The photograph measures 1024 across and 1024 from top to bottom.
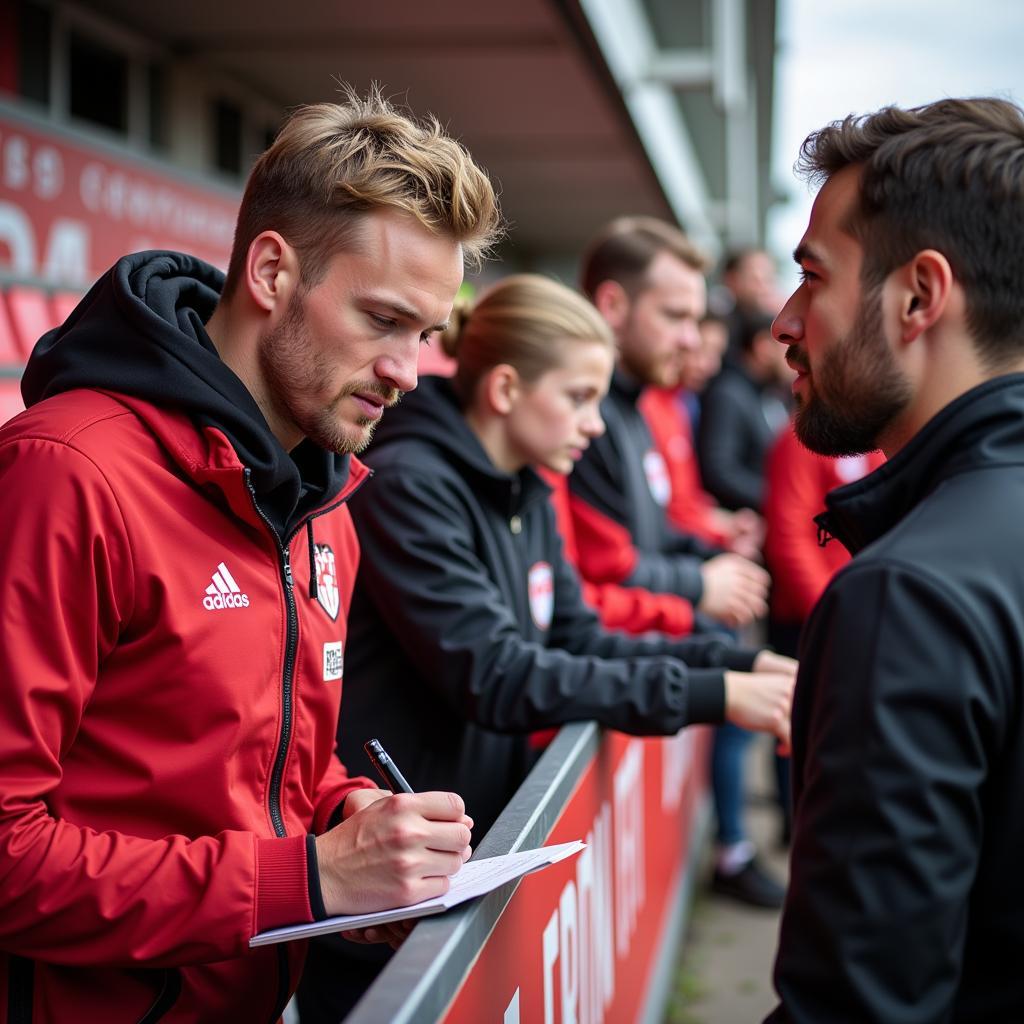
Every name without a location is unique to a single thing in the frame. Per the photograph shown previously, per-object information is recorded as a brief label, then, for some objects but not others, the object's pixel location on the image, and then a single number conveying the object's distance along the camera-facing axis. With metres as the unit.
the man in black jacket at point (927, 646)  1.21
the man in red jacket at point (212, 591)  1.39
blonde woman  2.39
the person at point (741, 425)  6.59
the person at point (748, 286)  7.12
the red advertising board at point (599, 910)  1.72
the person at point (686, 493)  5.68
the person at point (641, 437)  3.93
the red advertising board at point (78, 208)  4.40
